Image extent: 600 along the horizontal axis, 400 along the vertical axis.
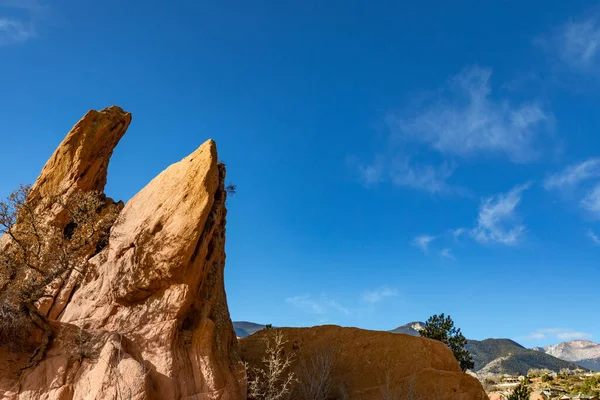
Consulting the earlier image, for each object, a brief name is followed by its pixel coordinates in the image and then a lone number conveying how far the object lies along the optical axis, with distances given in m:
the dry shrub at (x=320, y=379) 23.72
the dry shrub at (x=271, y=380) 20.77
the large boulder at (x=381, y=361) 23.09
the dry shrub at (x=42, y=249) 18.75
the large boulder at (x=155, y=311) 16.95
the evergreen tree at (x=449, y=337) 38.94
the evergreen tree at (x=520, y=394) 35.31
